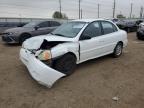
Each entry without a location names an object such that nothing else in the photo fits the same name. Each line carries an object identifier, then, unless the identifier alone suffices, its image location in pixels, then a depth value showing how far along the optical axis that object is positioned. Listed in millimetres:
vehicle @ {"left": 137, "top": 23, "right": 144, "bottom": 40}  7068
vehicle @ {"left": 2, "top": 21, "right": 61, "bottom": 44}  5999
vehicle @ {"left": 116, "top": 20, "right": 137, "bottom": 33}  11577
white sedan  2566
